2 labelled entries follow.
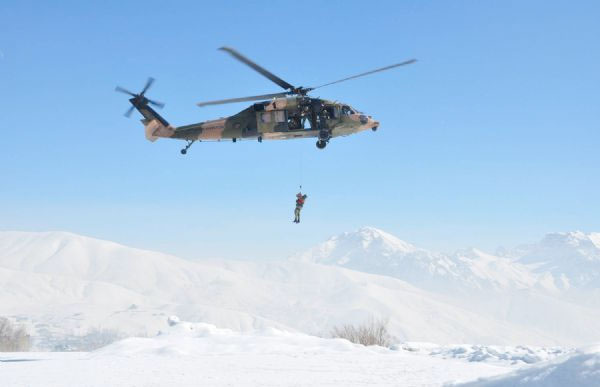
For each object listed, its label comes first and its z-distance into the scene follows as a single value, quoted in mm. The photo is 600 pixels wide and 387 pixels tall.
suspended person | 30328
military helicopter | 29234
